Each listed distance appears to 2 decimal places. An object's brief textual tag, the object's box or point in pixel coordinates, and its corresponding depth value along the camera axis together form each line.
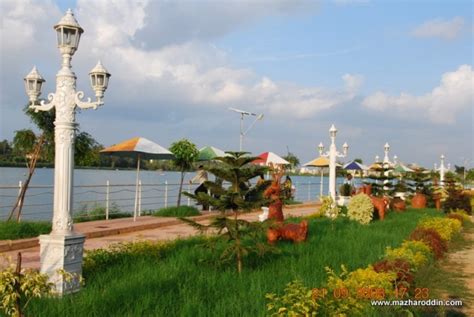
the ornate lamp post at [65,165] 5.64
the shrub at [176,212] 15.02
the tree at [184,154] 17.12
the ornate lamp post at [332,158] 15.90
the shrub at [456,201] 17.95
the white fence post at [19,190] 11.40
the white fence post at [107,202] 13.48
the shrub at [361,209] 13.39
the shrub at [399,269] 6.01
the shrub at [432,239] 9.37
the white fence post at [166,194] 17.02
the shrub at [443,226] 11.24
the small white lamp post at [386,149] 22.65
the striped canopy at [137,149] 13.52
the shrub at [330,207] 13.42
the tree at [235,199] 6.87
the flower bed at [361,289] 4.55
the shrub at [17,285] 3.84
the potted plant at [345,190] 20.45
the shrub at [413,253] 7.33
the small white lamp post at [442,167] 29.22
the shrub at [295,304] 4.33
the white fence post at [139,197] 14.45
